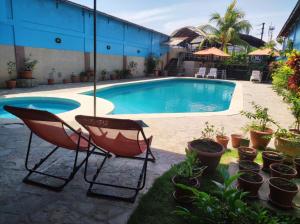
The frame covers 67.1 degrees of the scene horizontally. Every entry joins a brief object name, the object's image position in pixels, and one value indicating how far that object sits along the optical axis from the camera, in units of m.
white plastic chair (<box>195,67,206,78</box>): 18.94
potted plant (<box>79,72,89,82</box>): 13.68
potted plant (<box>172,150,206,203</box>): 2.18
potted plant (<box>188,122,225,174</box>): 2.68
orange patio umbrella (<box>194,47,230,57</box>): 18.18
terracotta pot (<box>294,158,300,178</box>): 2.85
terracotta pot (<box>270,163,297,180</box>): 2.46
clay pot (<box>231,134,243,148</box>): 3.70
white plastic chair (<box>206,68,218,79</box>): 18.66
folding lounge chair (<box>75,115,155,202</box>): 2.00
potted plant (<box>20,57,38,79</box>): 10.34
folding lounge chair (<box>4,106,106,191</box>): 2.18
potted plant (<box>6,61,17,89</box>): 9.73
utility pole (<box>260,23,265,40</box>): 34.35
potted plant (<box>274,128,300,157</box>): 3.09
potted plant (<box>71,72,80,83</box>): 13.20
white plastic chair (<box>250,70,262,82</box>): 16.67
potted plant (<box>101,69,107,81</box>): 15.34
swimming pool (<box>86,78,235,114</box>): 9.28
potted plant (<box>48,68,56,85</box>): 11.92
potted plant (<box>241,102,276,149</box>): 3.60
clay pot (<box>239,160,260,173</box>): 2.64
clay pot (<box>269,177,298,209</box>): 2.13
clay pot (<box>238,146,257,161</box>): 3.04
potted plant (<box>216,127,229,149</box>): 3.60
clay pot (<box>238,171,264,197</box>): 2.28
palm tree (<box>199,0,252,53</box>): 21.11
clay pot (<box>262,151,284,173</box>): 2.87
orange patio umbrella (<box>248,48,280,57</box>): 16.74
